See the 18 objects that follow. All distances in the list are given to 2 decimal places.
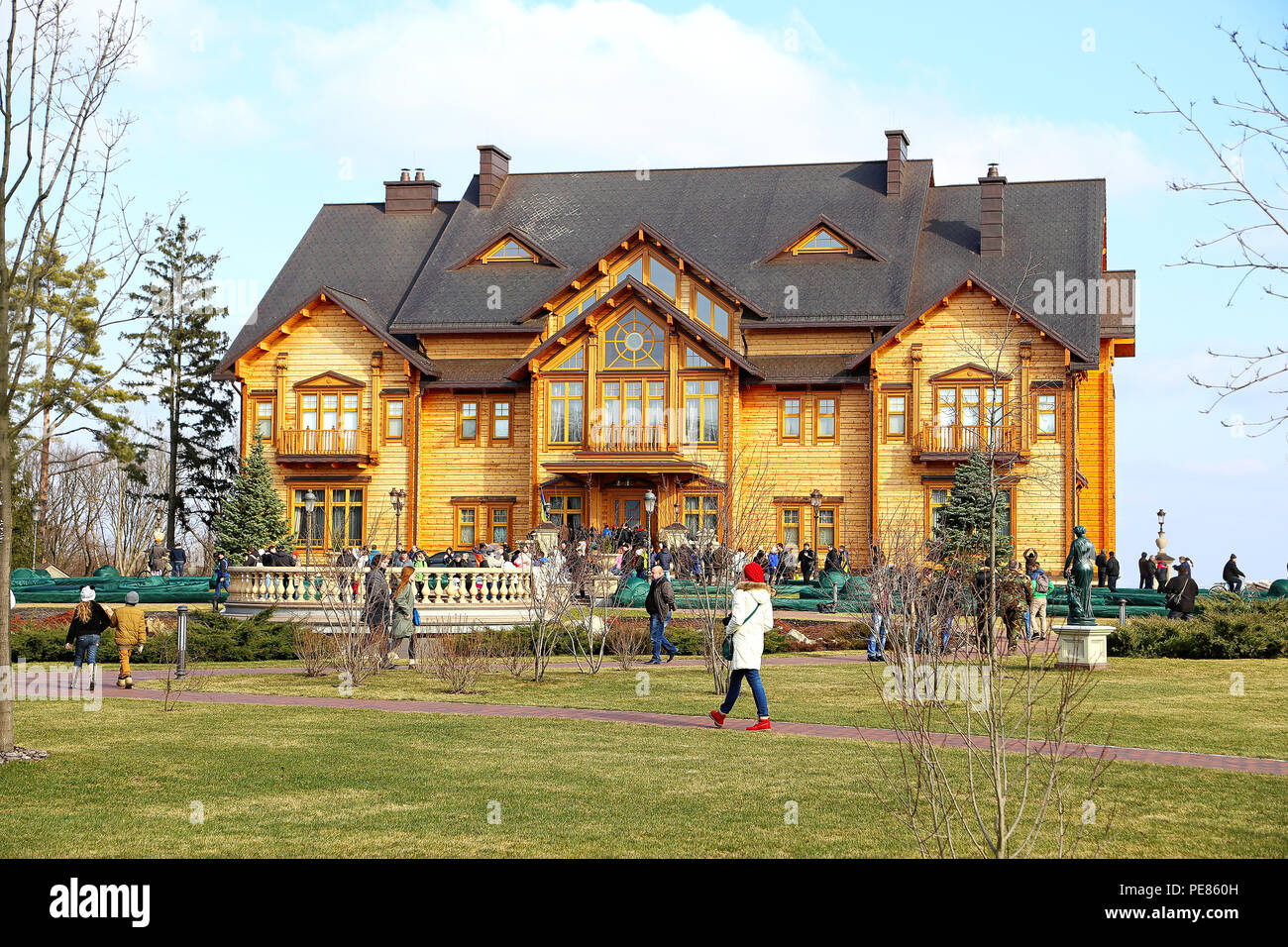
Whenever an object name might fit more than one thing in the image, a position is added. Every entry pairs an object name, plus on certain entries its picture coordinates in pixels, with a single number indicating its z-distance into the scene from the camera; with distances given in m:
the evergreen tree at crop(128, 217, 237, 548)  57.19
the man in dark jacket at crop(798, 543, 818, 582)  40.28
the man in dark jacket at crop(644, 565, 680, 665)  24.05
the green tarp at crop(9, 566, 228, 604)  36.88
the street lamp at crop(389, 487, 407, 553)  44.25
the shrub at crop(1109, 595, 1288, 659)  24.19
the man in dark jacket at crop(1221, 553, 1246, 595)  39.47
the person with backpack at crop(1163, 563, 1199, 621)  28.86
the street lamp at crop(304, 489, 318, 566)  47.63
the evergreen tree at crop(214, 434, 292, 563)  45.94
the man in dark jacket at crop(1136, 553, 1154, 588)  41.19
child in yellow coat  19.81
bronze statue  22.94
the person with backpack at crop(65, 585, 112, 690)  20.34
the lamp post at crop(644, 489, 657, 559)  42.97
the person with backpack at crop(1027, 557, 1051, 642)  28.10
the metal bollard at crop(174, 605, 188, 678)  20.97
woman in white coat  14.99
